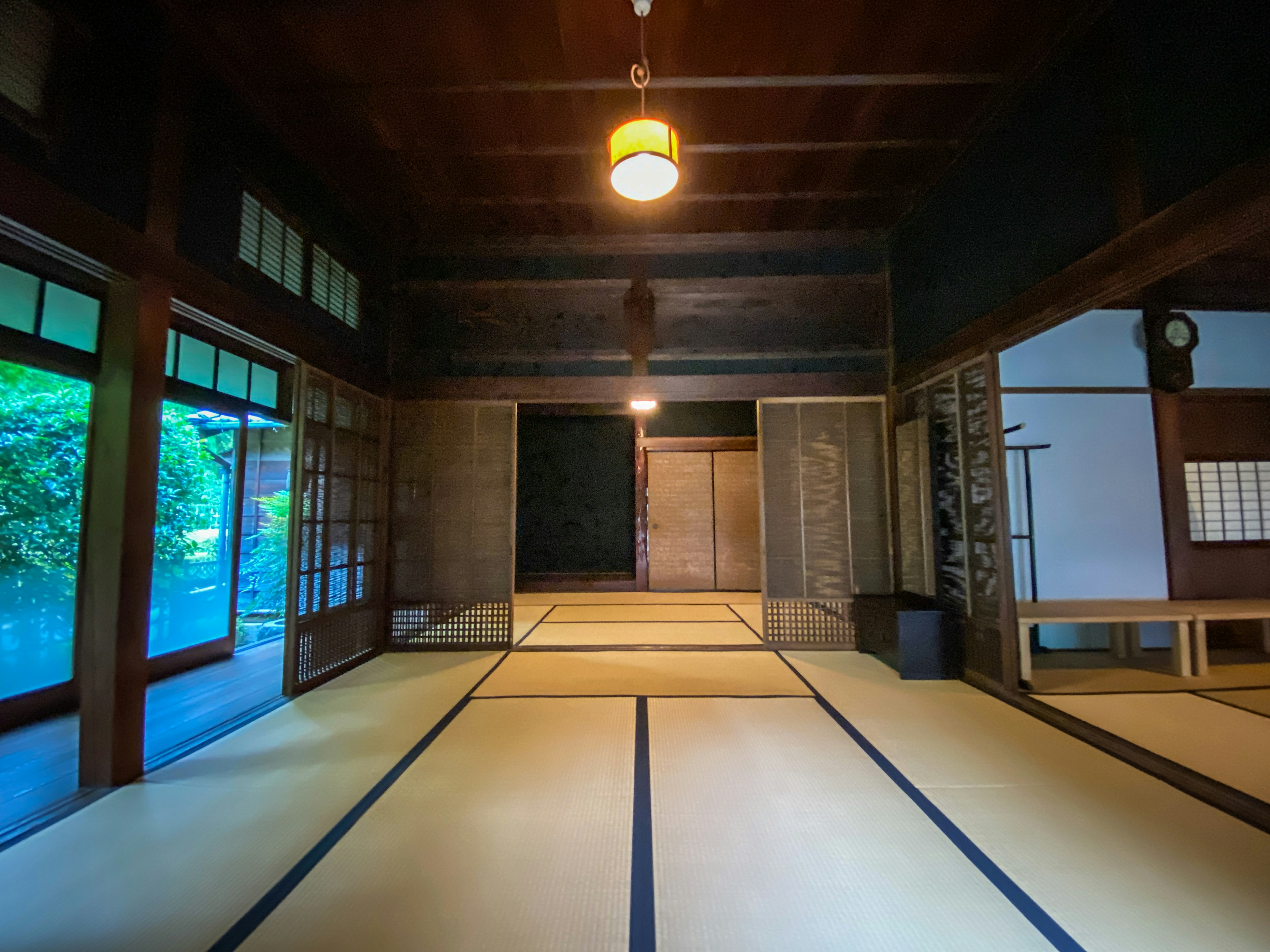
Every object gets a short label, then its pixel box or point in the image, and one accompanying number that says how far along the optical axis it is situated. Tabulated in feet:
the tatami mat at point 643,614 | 17.42
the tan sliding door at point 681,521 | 24.35
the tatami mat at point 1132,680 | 9.78
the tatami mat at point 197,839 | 4.15
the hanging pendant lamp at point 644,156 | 6.89
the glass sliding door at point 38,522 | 8.49
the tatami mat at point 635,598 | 21.36
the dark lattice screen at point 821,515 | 13.21
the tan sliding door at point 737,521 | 24.35
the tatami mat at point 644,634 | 13.97
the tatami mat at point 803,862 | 4.04
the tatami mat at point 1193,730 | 6.55
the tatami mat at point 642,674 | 10.00
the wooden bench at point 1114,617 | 9.93
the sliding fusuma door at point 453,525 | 13.24
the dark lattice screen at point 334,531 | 9.91
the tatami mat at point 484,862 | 4.03
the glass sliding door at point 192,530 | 11.72
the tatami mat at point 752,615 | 16.15
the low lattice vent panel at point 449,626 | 13.17
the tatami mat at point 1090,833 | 4.15
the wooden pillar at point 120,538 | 6.35
